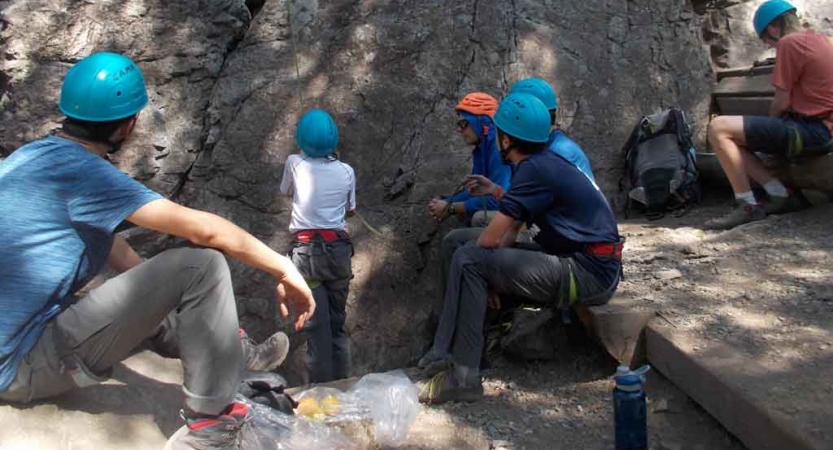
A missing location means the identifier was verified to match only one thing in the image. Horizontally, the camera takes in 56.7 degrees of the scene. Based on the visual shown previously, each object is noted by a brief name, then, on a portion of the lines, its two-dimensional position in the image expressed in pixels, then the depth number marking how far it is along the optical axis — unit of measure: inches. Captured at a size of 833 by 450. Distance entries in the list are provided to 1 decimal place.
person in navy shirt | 148.3
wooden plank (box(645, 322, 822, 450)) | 107.2
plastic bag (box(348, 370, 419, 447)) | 137.2
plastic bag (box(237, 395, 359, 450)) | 122.0
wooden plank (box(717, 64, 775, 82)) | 246.4
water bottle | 122.5
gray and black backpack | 234.2
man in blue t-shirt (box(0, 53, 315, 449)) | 108.1
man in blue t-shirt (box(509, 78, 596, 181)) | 179.3
